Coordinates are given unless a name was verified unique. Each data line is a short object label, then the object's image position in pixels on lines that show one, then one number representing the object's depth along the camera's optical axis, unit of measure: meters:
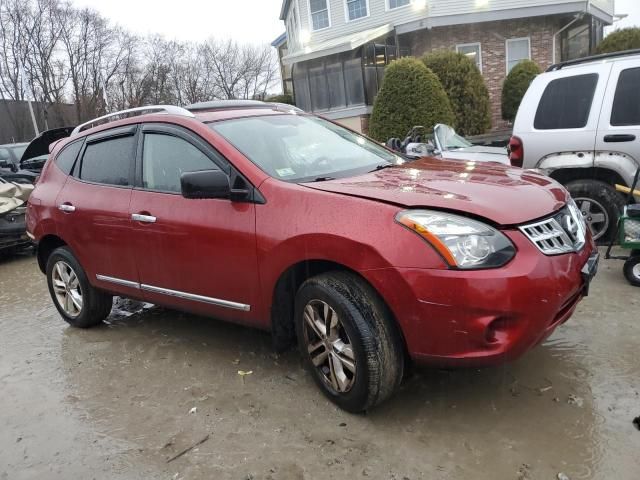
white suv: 5.20
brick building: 17.95
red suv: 2.38
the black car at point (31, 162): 8.73
